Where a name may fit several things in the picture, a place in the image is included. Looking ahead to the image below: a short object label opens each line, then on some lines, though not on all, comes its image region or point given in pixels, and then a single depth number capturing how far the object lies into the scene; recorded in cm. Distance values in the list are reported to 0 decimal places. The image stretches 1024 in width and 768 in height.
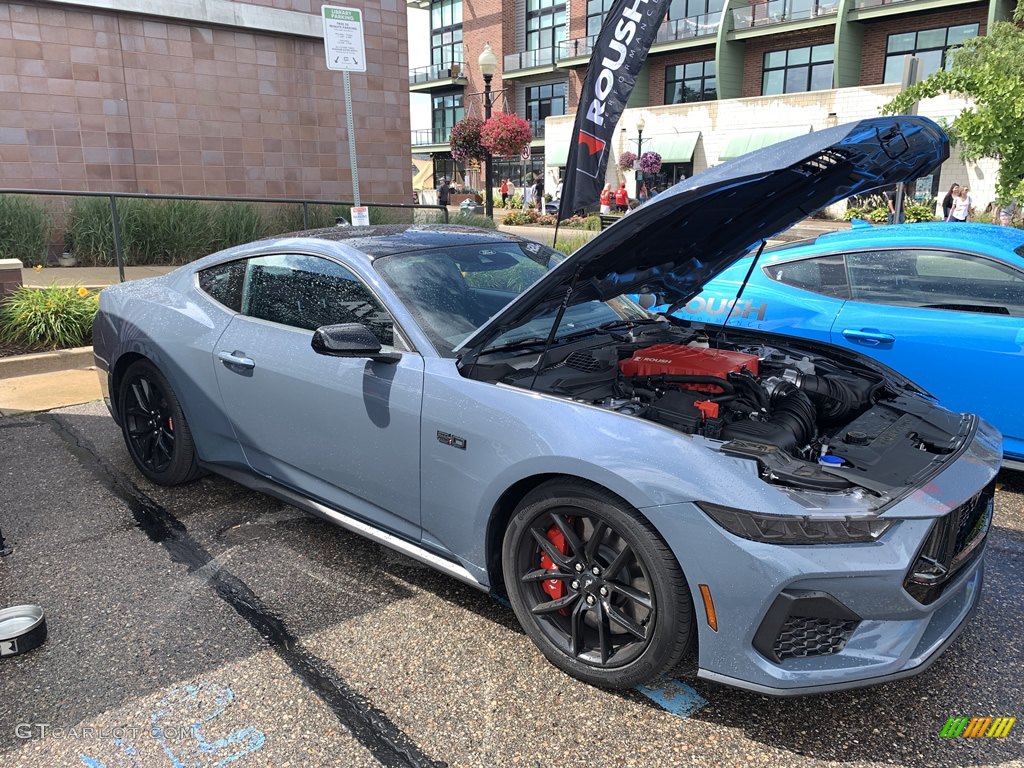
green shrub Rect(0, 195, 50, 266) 903
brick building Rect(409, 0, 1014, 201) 3338
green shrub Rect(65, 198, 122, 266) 911
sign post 660
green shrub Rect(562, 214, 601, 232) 2725
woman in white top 1928
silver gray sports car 225
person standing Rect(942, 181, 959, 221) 2093
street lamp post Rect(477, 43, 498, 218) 1697
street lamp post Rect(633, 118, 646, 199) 3841
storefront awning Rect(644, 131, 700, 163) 3888
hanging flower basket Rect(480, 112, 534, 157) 2789
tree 823
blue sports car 420
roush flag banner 627
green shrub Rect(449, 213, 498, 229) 1325
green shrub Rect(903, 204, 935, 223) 2314
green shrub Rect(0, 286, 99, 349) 752
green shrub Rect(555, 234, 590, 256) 1333
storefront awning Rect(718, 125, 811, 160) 3503
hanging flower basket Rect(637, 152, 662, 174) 3700
